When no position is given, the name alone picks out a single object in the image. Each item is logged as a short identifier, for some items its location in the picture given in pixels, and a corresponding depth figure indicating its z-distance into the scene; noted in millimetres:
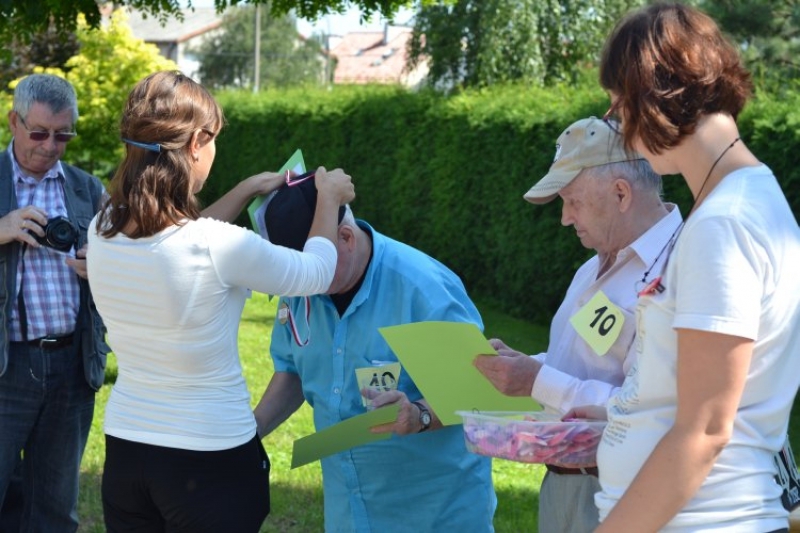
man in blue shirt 3145
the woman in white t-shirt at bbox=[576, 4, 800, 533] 1704
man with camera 4125
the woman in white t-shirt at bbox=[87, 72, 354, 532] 2682
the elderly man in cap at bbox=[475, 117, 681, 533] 2512
